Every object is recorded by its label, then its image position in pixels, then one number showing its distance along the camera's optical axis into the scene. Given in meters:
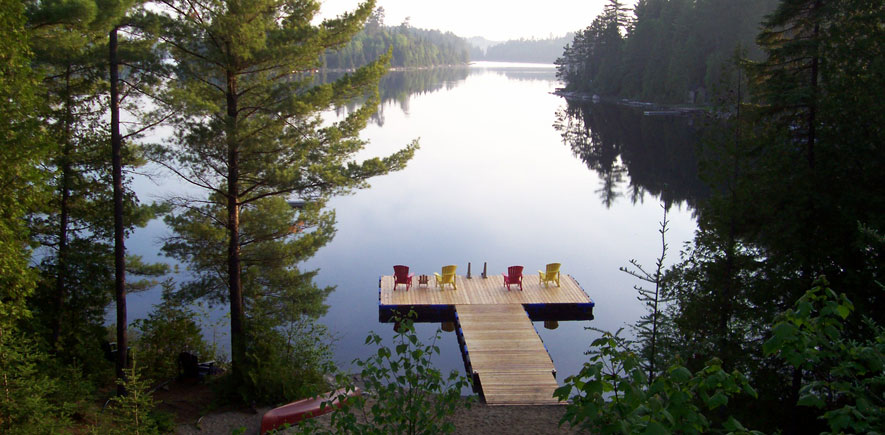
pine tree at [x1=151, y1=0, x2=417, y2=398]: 12.03
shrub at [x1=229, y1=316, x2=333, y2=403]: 12.60
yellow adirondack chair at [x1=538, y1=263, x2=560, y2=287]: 20.23
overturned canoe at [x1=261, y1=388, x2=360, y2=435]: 11.12
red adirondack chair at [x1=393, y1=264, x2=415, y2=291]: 19.89
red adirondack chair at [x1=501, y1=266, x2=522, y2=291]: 19.82
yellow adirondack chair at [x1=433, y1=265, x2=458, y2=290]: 19.78
